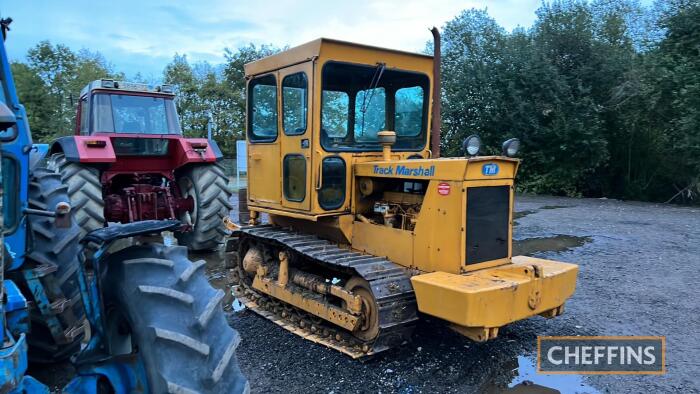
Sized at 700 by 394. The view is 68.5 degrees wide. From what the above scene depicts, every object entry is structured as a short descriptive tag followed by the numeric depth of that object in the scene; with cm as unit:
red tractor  718
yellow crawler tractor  397
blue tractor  203
